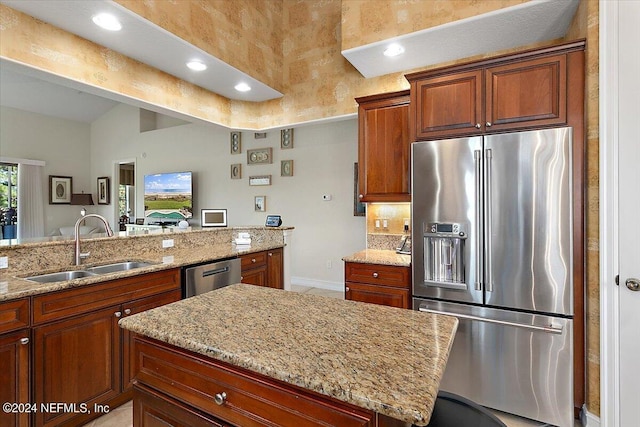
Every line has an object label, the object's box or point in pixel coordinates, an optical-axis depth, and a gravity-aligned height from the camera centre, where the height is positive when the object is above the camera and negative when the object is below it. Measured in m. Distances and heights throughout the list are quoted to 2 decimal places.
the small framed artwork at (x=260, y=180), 5.82 +0.59
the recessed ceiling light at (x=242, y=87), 3.85 +1.53
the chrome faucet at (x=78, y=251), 2.35 -0.30
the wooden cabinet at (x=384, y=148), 2.89 +0.59
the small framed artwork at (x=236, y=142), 6.11 +1.34
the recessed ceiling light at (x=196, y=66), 3.22 +1.51
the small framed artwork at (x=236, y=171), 6.18 +0.80
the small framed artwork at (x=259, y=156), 5.77 +1.01
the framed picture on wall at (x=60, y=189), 7.95 +0.58
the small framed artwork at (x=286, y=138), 5.48 +1.26
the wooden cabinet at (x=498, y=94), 2.06 +0.83
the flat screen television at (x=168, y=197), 6.78 +0.32
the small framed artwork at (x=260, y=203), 5.91 +0.15
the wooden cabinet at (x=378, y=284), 2.59 -0.62
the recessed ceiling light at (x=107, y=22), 2.41 +1.49
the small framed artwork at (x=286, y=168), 5.53 +0.77
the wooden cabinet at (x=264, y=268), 3.30 -0.63
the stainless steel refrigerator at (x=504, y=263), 2.03 -0.36
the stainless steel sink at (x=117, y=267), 2.46 -0.44
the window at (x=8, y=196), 7.19 +0.37
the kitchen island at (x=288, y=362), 0.74 -0.41
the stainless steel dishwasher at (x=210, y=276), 2.61 -0.57
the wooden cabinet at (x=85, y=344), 1.78 -0.81
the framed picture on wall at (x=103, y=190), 8.55 +0.59
